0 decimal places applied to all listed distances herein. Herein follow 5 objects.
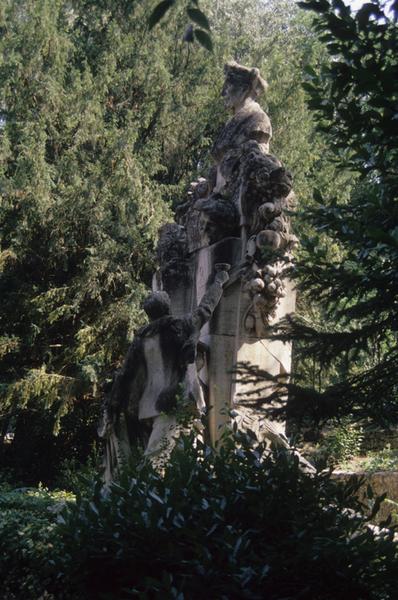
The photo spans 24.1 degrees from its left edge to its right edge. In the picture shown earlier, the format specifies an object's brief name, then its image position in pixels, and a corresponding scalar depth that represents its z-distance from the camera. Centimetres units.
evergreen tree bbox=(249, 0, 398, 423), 492
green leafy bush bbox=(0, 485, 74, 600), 619
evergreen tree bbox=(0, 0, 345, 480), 2038
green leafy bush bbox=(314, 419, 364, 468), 1848
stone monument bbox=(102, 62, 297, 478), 890
